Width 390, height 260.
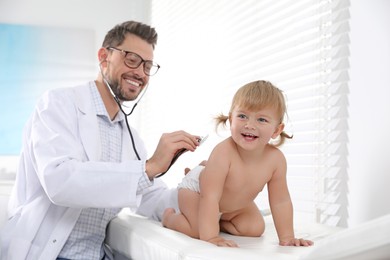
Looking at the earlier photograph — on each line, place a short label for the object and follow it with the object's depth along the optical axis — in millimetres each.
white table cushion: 976
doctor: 1362
